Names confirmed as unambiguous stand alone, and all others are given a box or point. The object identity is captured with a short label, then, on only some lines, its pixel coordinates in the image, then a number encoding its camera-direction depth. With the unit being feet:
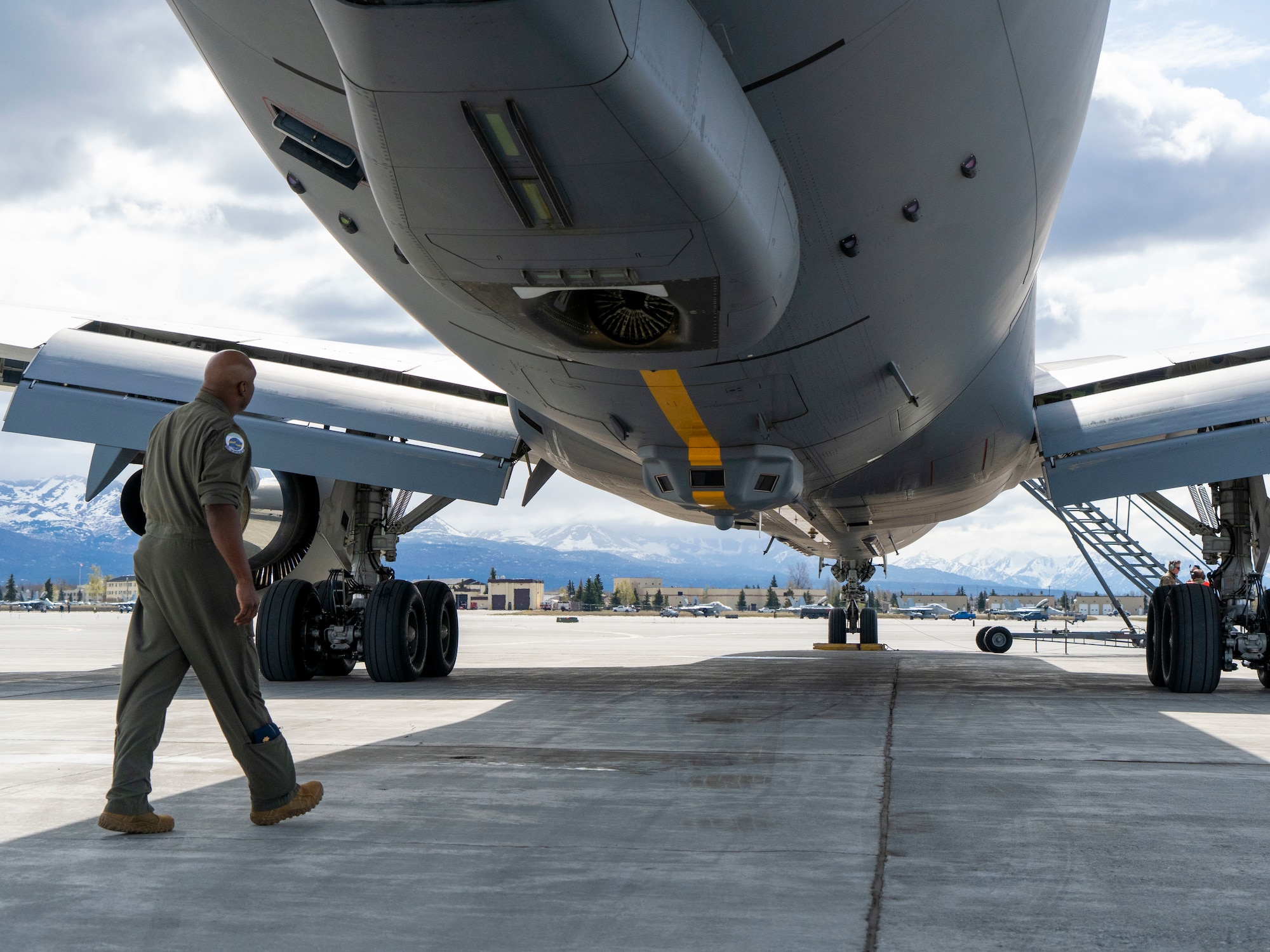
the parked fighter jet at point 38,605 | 310.04
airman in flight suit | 12.98
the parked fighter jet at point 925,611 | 319.94
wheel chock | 74.38
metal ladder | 51.39
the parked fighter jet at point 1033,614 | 209.26
